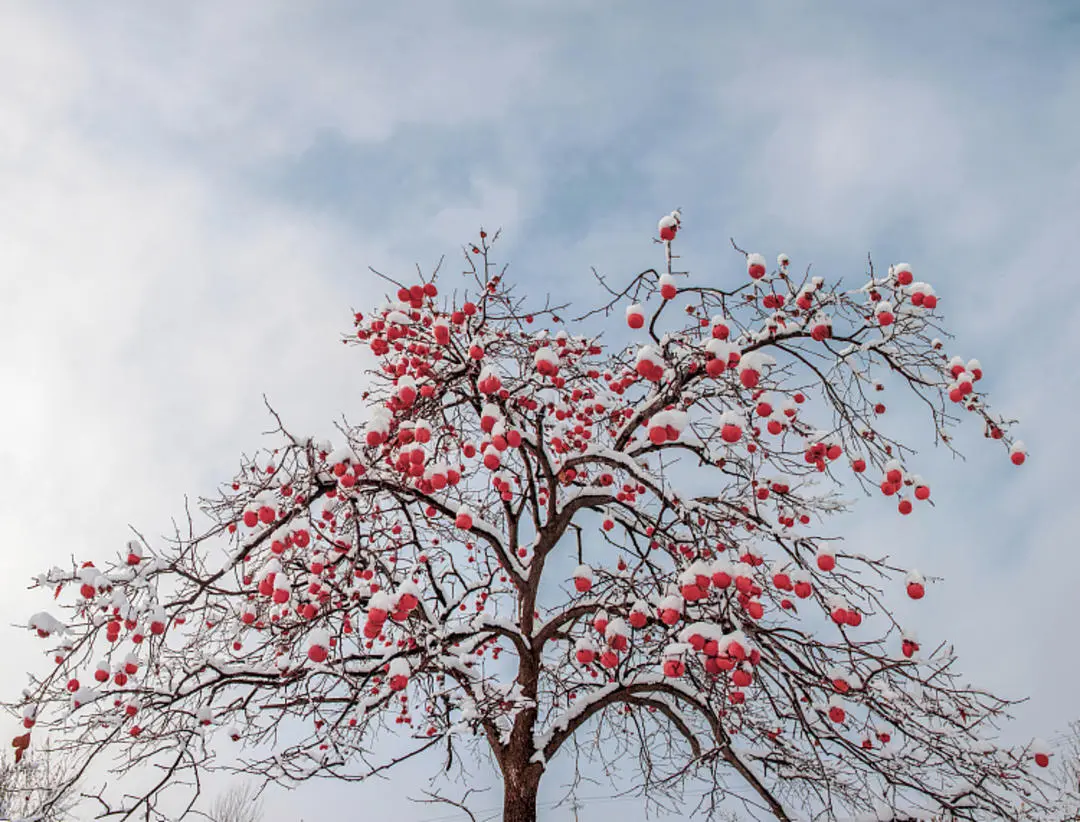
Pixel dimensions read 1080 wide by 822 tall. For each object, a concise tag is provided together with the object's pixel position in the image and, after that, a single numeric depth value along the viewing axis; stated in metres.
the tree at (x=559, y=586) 4.54
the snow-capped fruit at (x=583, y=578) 4.77
